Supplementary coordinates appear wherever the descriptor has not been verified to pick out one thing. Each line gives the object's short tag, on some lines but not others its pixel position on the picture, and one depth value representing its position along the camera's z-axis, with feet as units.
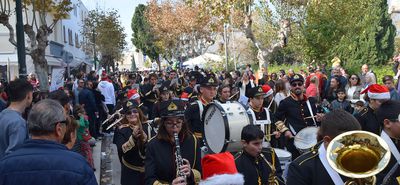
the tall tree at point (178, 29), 153.12
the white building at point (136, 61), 403.48
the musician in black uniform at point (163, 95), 35.40
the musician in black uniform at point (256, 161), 16.61
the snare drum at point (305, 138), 24.56
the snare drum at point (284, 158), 21.62
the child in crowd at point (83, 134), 25.39
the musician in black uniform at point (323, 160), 10.69
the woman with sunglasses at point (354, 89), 39.19
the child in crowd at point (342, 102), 34.86
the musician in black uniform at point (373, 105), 22.43
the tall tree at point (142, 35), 233.96
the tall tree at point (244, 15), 76.18
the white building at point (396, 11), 232.57
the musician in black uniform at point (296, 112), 27.66
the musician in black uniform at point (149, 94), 47.50
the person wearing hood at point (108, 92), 52.54
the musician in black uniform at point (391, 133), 12.36
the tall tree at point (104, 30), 140.77
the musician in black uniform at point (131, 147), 19.79
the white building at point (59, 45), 98.96
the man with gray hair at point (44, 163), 10.57
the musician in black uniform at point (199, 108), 28.34
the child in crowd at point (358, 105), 31.27
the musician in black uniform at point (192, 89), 41.24
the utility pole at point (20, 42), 34.06
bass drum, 24.59
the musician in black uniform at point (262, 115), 26.66
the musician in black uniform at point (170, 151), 16.15
